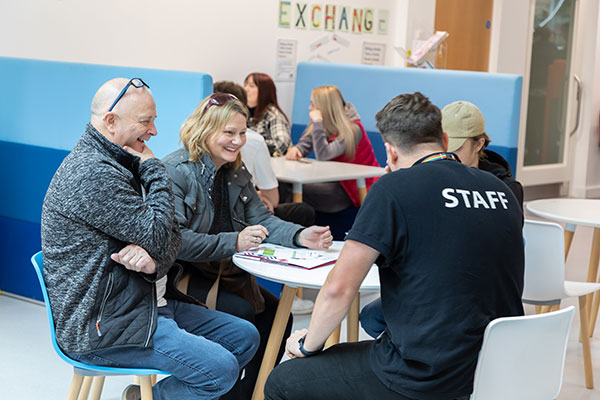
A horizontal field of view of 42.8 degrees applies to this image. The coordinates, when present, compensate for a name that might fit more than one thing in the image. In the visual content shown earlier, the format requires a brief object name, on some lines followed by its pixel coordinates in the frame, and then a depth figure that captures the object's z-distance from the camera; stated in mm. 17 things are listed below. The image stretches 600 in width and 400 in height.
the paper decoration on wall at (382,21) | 7125
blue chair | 2137
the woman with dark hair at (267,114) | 5352
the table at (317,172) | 4344
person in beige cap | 2975
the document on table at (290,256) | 2566
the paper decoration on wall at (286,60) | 6370
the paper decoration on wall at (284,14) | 6320
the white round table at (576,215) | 3744
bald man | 2062
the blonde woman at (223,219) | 2699
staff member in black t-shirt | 1811
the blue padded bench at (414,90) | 4566
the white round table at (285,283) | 2355
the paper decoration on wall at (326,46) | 6621
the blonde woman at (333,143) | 4828
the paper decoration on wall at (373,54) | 7070
